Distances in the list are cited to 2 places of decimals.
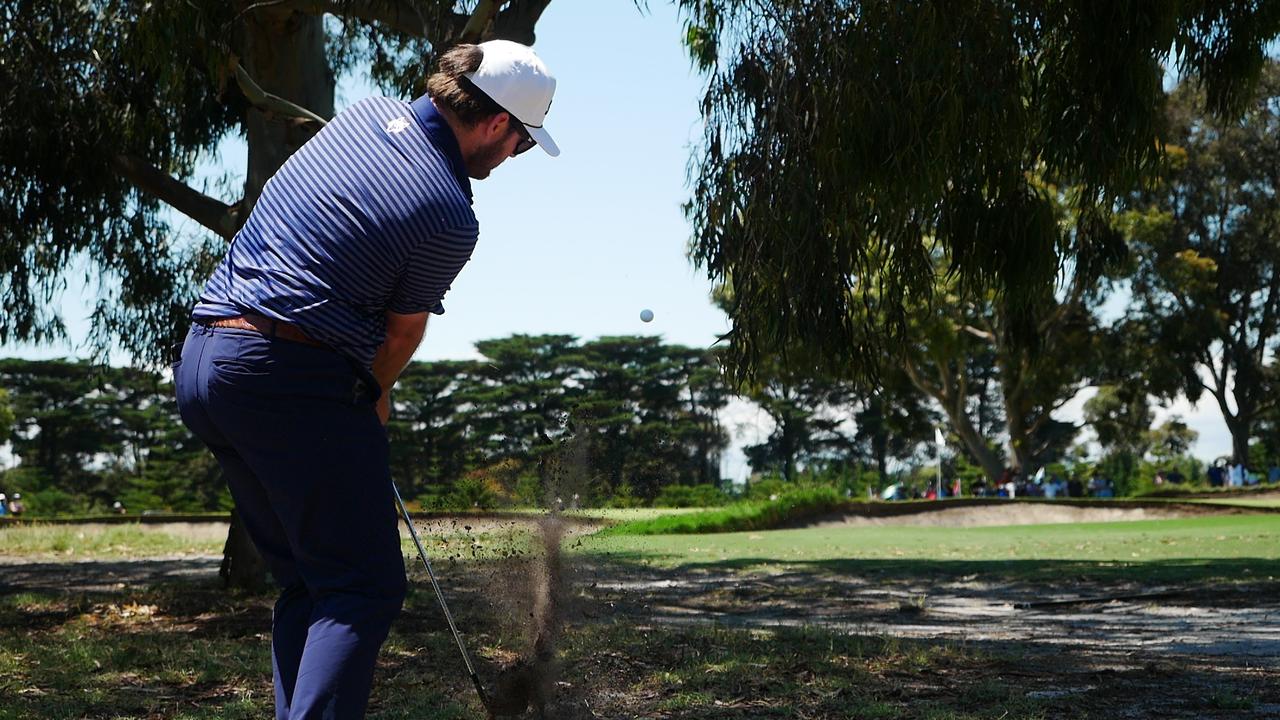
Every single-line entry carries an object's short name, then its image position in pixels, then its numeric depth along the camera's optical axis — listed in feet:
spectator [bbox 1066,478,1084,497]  133.49
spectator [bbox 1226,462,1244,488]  128.67
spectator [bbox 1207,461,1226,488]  146.72
